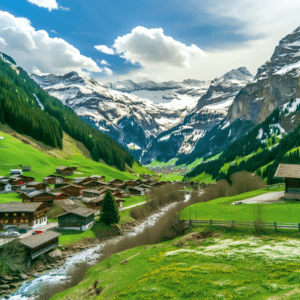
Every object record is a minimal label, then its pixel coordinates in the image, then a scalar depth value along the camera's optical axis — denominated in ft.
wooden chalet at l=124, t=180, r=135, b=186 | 518.00
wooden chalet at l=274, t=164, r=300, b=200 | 184.90
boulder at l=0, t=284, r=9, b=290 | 141.61
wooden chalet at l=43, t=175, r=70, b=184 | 409.69
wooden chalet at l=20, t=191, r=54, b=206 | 290.97
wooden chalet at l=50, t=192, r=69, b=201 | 316.81
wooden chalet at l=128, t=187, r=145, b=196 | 457.47
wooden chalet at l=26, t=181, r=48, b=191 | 362.94
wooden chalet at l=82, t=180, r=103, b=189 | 421.59
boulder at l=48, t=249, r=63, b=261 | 179.95
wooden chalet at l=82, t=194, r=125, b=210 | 305.94
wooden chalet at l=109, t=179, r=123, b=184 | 502.71
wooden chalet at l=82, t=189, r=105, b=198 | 360.01
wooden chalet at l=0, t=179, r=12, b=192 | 344.28
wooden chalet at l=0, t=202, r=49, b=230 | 219.41
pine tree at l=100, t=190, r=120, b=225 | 262.67
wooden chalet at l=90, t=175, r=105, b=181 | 470.14
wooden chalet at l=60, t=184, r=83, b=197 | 359.05
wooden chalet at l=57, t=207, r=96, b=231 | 237.45
